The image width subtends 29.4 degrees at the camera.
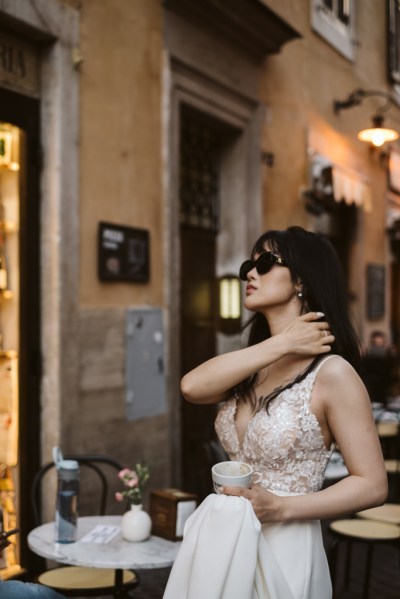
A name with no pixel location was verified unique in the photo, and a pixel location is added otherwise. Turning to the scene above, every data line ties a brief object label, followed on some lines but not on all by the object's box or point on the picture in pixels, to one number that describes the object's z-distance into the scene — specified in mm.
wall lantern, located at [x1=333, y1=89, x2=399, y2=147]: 8539
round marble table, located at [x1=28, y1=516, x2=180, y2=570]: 2896
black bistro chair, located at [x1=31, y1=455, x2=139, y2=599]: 3252
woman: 2002
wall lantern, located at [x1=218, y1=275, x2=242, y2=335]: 6680
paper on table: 3193
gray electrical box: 5402
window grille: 6805
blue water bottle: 3148
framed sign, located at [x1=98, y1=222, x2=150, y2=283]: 5109
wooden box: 3186
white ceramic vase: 3164
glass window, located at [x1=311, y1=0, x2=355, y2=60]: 8789
